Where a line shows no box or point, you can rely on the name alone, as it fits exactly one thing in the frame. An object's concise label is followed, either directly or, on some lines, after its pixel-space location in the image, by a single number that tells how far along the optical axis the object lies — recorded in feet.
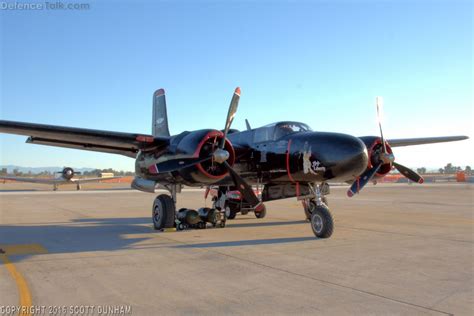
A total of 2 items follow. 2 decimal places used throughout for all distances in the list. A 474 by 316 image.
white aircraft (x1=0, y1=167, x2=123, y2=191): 163.12
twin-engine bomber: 36.09
